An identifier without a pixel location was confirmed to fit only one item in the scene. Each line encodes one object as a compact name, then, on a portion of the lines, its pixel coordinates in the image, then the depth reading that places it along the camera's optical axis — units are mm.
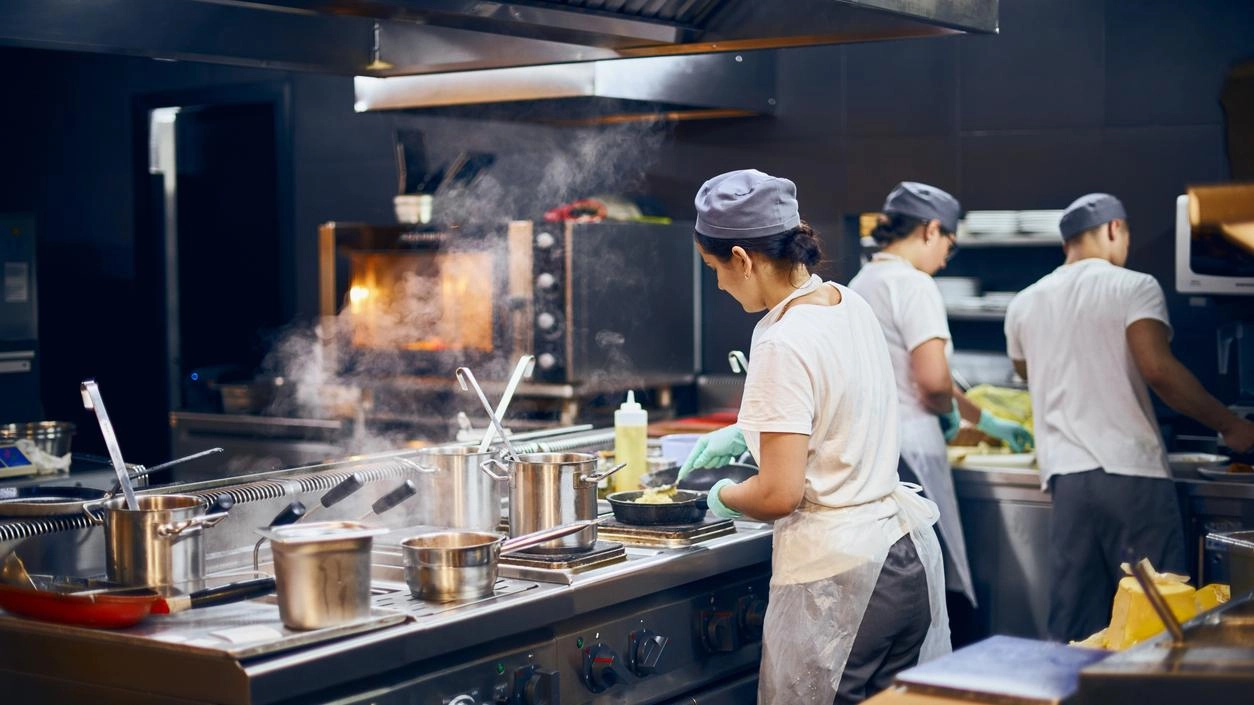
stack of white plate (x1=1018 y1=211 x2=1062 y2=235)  5312
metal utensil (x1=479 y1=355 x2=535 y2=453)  3211
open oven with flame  5297
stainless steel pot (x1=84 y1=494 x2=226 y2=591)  2426
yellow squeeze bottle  3643
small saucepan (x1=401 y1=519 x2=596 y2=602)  2533
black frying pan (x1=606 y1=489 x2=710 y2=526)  3184
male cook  4305
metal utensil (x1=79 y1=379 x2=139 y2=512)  2496
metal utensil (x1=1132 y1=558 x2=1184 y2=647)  1813
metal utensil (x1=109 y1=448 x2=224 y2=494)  2789
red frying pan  2309
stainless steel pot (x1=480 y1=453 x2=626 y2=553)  2955
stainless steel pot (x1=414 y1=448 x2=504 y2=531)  3139
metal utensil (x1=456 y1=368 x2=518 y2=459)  3109
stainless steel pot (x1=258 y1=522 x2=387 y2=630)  2242
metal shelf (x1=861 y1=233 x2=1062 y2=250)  5285
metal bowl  4531
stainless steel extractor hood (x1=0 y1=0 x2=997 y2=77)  2891
